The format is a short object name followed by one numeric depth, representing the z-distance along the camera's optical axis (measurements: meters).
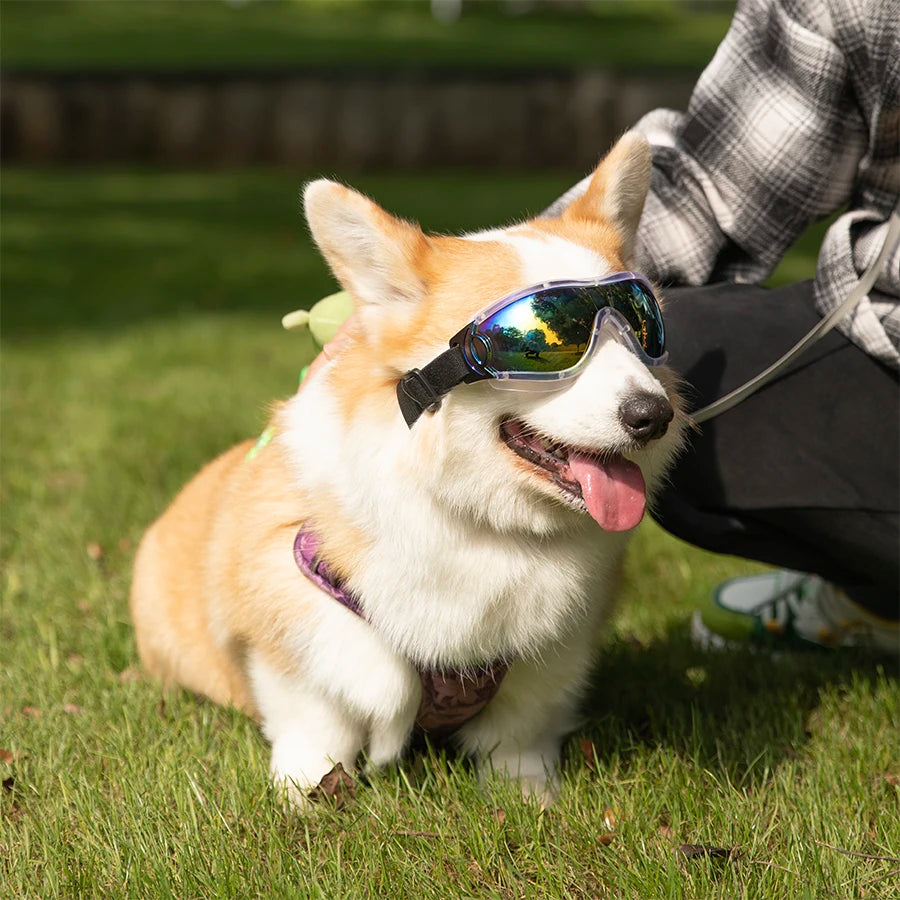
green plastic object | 2.53
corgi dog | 2.03
